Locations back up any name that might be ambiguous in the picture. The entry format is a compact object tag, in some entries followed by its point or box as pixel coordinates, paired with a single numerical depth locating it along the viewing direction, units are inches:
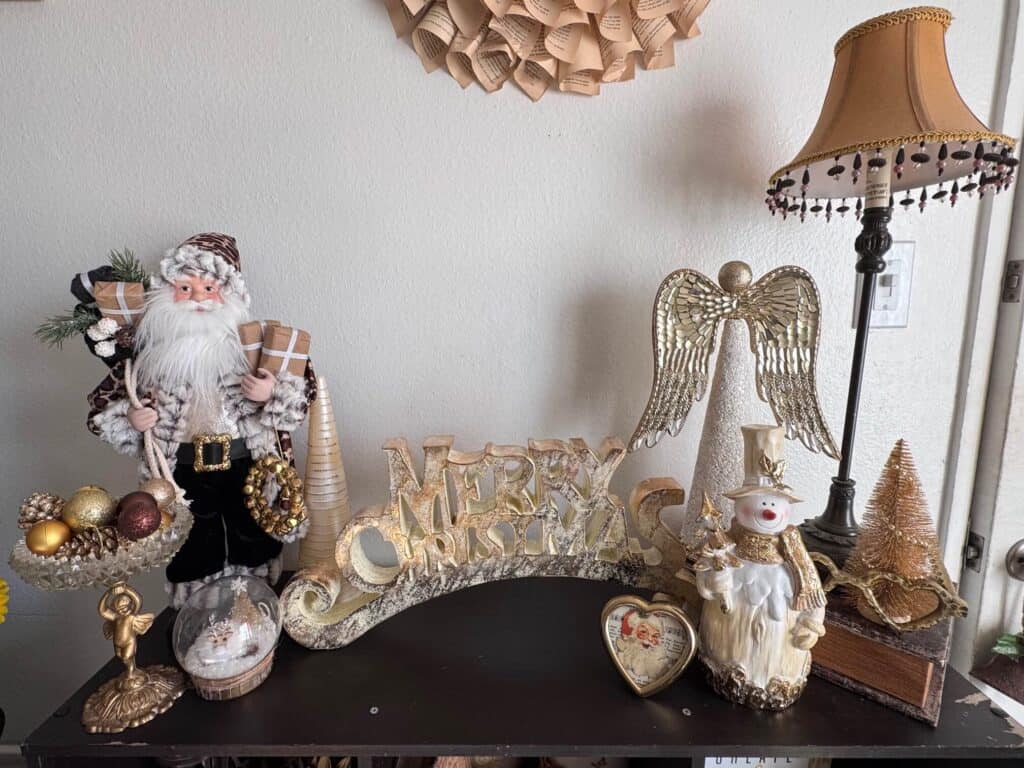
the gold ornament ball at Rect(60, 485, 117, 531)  21.2
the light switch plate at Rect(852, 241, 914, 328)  32.8
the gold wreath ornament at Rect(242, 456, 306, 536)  26.5
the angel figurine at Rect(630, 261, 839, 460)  27.1
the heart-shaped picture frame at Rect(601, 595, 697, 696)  23.0
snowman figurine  21.6
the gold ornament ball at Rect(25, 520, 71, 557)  20.3
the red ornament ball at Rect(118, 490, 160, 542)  21.1
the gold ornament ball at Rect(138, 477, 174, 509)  23.5
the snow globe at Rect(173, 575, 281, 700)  22.7
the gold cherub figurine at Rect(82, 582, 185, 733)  21.5
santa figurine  25.9
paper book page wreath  29.5
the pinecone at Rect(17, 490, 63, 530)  21.1
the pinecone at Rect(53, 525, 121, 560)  20.9
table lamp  22.4
